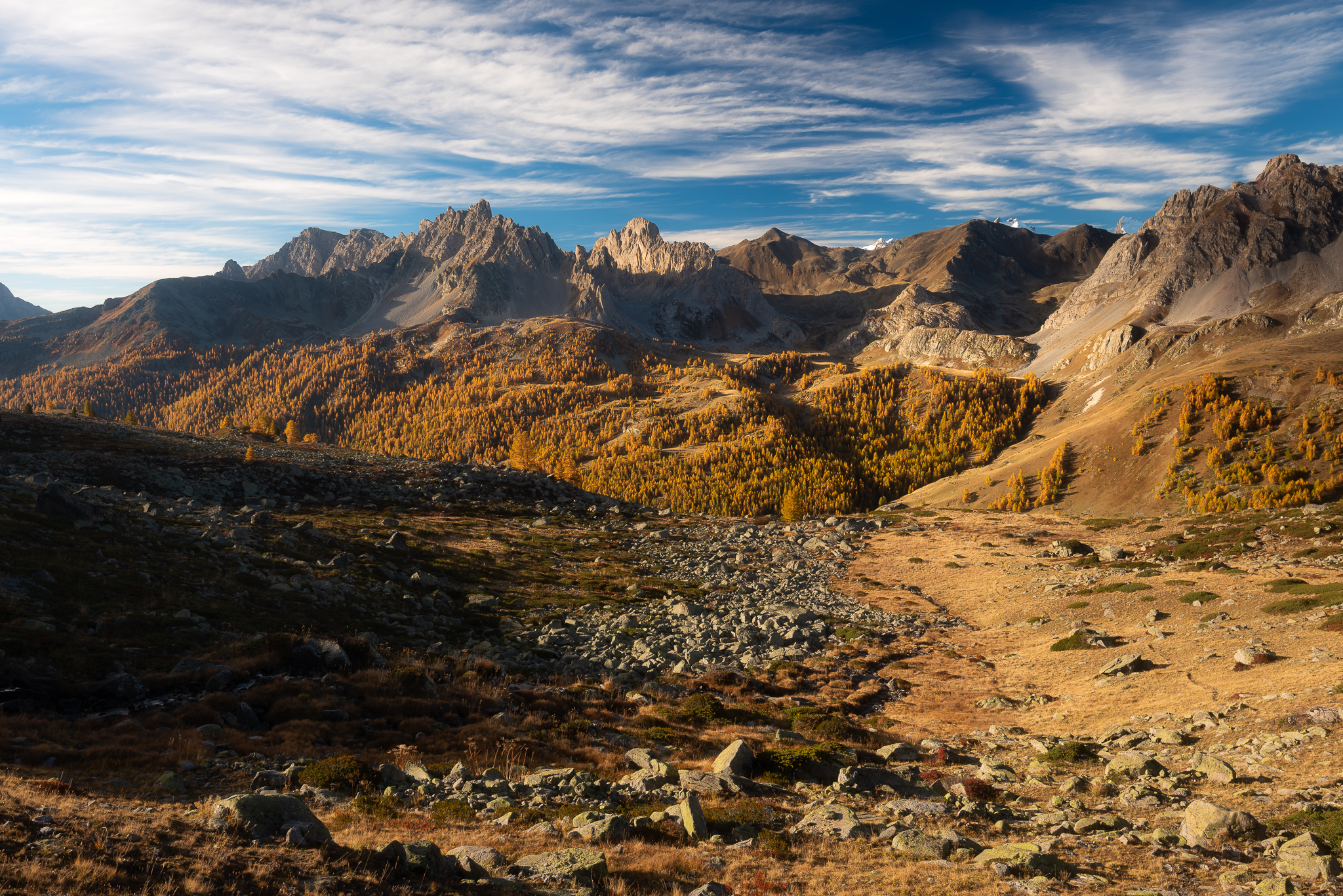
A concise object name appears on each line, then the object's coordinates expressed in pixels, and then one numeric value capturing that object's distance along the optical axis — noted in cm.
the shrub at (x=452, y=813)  1598
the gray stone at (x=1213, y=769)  1786
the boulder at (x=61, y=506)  3397
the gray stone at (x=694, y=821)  1609
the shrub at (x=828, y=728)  2638
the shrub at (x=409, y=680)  2416
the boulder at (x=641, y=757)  2103
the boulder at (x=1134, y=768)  1948
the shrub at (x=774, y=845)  1542
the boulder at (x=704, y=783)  1938
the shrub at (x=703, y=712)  2736
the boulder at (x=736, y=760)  2070
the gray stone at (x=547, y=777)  1856
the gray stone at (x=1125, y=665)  3053
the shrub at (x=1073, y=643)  3634
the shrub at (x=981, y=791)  1921
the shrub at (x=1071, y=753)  2197
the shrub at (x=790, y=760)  2130
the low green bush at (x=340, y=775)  1689
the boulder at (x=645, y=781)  1916
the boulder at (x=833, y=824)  1648
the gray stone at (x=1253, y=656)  2697
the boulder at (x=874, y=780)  2016
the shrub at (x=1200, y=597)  3931
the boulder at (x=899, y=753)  2353
